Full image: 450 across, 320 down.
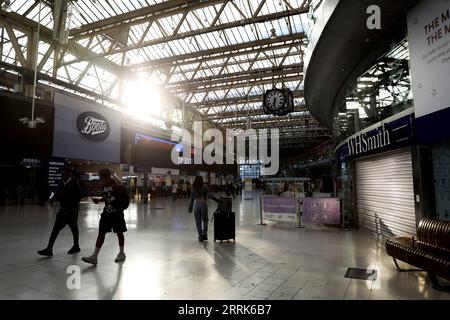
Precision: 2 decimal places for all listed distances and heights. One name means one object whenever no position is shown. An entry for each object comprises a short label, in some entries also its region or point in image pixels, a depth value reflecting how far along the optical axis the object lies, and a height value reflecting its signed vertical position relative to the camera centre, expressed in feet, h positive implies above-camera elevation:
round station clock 38.41 +11.07
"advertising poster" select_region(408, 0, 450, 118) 17.06 +7.99
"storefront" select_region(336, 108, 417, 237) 22.18 +0.77
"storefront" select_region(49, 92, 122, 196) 60.80 +10.52
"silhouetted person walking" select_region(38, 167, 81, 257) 19.04 -1.09
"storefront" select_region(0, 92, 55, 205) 53.26 +6.91
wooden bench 12.65 -3.21
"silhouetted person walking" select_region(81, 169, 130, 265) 17.33 -1.34
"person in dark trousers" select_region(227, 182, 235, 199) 91.41 -1.28
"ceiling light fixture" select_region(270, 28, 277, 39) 49.50 +25.23
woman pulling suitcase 24.61 -1.66
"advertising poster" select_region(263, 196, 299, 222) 34.02 -2.80
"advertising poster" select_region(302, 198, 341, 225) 32.07 -2.88
